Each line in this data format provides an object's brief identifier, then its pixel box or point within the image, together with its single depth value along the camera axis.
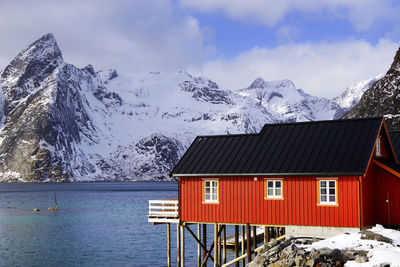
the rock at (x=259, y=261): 29.64
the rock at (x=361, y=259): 26.55
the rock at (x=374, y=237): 29.63
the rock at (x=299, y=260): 27.32
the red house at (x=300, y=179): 35.31
